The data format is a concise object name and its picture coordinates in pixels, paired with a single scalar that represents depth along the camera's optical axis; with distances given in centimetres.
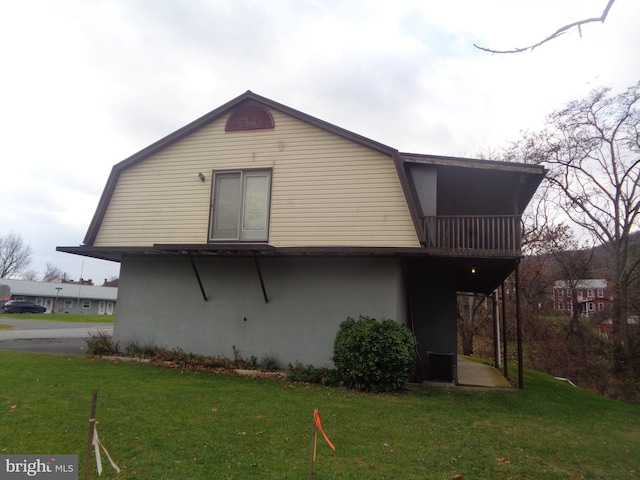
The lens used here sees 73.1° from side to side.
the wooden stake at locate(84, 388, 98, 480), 334
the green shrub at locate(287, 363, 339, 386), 948
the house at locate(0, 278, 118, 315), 5331
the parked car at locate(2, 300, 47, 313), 4503
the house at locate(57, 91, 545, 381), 1010
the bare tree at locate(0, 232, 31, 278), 7100
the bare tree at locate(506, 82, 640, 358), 2298
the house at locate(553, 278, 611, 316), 2694
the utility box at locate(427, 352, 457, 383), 1139
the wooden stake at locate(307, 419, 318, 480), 360
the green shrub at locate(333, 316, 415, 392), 891
